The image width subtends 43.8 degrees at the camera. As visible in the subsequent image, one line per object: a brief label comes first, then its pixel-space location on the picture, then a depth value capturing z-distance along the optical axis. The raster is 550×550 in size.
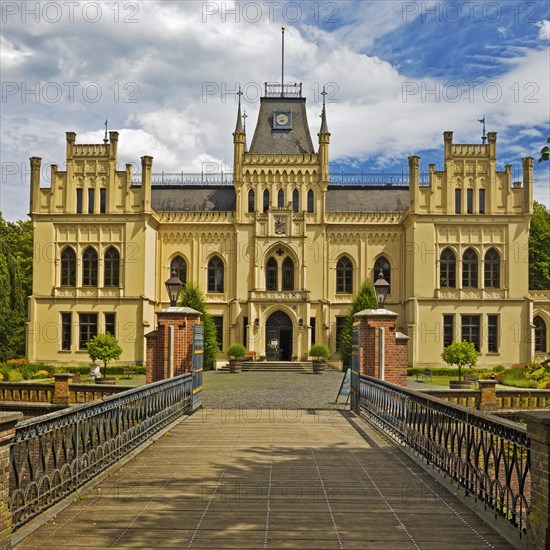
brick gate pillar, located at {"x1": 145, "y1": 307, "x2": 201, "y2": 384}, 15.05
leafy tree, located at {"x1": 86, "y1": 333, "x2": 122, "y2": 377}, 30.38
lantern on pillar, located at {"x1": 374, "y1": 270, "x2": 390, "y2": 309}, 16.41
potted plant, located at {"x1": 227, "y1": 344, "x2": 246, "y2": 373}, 37.28
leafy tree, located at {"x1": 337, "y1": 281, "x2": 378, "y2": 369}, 36.62
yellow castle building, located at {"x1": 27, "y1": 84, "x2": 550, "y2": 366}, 38.19
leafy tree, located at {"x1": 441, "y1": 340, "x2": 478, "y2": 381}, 30.14
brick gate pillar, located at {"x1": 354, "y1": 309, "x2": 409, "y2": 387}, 15.21
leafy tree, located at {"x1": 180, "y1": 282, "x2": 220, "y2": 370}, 37.47
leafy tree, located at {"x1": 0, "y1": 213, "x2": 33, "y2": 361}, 39.47
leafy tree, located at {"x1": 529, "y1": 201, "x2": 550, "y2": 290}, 48.50
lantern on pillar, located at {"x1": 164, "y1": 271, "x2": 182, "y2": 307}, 15.88
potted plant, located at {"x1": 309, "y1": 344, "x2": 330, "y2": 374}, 37.72
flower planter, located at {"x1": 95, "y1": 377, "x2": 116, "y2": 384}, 24.92
